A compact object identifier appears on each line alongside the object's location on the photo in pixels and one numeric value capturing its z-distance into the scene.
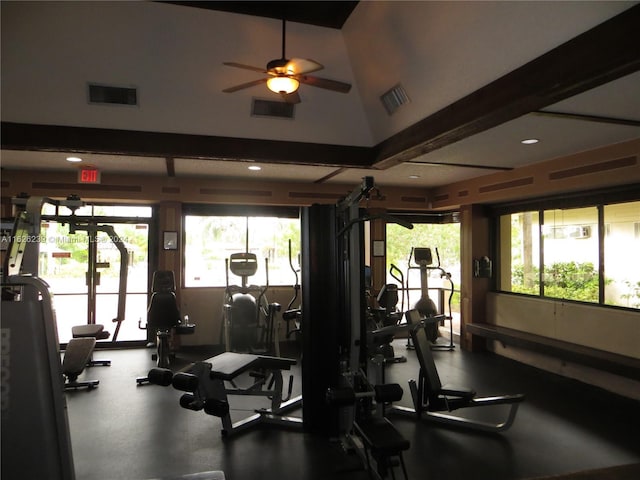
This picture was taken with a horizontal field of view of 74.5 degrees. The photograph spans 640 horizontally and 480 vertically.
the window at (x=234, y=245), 6.74
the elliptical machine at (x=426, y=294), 6.45
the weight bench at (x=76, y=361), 4.50
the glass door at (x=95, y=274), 6.25
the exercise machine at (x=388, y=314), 5.14
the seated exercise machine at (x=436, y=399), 3.56
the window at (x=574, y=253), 4.50
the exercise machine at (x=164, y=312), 5.54
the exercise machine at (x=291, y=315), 4.95
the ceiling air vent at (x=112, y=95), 3.63
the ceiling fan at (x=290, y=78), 2.87
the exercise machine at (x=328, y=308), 3.27
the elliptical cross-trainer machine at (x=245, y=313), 5.82
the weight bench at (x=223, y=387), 3.12
